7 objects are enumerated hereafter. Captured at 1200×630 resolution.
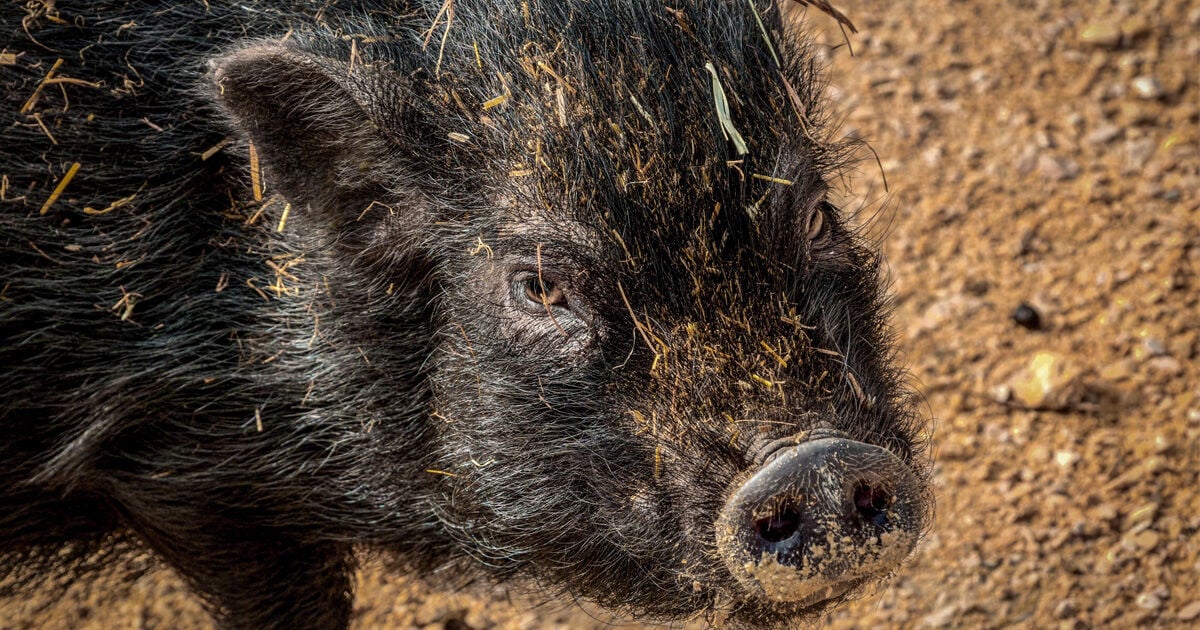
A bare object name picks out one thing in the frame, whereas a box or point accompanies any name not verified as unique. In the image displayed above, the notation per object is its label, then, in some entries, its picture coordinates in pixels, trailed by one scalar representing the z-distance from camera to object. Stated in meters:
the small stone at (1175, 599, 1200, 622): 7.51
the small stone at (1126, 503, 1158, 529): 8.04
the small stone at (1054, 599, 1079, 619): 7.79
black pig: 5.53
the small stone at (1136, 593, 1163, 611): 7.62
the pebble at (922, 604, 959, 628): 8.00
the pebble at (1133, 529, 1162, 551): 7.90
